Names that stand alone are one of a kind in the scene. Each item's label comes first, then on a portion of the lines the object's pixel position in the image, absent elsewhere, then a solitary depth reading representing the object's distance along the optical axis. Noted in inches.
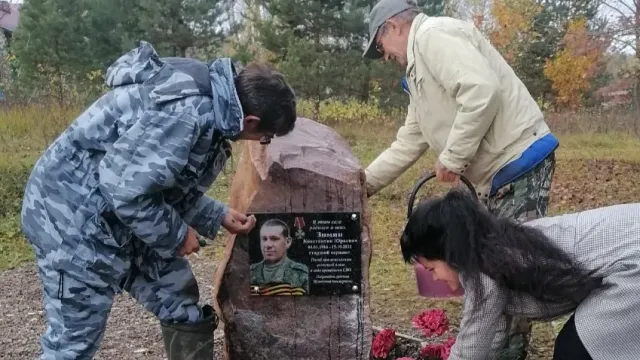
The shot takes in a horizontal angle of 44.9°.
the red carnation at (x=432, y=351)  127.2
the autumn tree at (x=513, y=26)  896.9
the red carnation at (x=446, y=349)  120.3
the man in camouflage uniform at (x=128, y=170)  92.9
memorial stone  123.7
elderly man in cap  117.0
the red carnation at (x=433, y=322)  125.3
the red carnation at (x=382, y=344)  128.3
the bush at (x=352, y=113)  641.6
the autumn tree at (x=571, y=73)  853.2
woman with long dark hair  86.5
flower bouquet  125.2
